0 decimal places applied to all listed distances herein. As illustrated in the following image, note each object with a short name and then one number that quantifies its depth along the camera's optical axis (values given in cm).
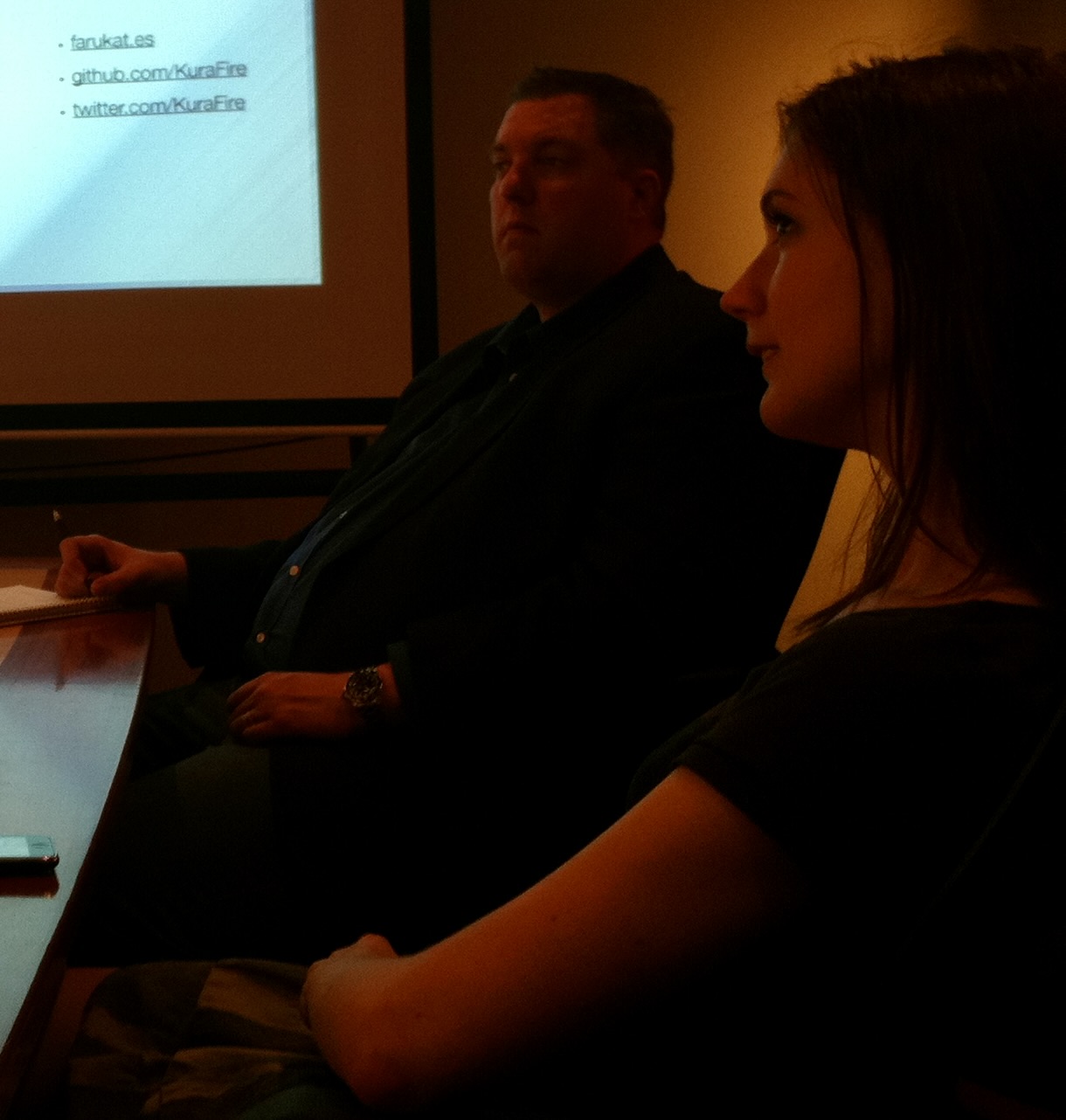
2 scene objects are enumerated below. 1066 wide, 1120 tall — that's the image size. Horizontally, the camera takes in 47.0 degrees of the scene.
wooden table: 61
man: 133
